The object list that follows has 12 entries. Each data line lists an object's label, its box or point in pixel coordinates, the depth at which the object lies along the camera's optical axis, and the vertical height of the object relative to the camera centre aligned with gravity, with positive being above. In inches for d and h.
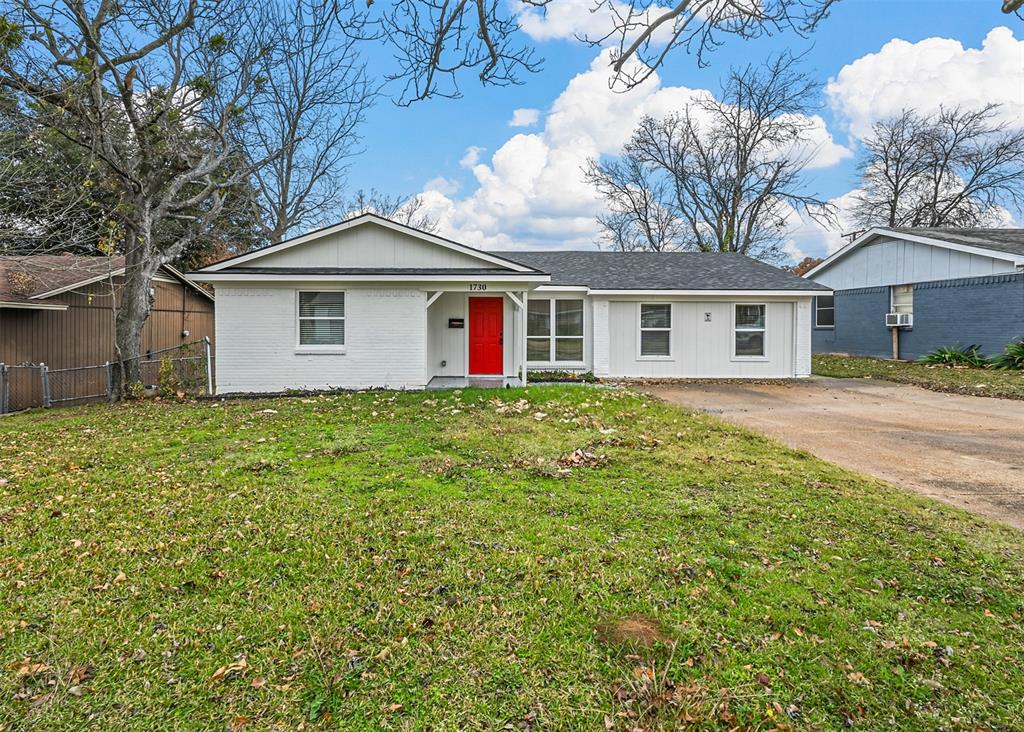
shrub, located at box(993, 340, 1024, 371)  599.2 -7.2
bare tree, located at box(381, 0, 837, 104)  153.9 +90.3
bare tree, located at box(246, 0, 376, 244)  692.1 +312.5
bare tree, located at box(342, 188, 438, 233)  1135.0 +311.1
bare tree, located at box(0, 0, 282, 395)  366.9 +195.6
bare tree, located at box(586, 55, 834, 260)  1059.3 +376.4
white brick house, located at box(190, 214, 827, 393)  477.1 +36.4
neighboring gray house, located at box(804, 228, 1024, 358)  633.0 +76.4
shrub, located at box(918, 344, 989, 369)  636.1 -7.0
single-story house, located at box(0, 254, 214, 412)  507.2 +32.1
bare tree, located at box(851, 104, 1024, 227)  1107.9 +397.2
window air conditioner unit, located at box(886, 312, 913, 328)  737.0 +42.1
